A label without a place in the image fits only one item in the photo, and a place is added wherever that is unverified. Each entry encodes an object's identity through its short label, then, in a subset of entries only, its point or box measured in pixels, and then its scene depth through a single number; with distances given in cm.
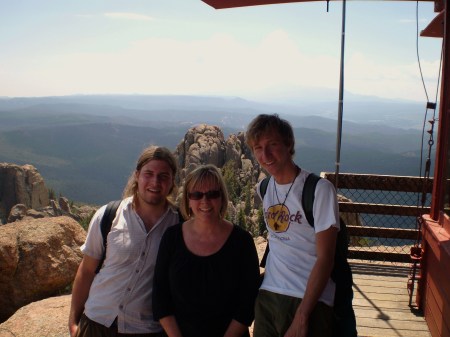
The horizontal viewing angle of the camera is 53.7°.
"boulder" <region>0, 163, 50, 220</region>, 6562
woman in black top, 301
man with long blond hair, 332
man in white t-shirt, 284
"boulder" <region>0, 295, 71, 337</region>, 689
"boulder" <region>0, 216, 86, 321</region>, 898
